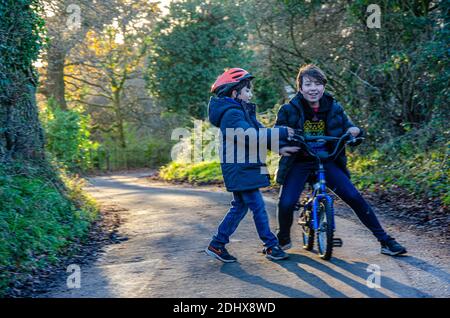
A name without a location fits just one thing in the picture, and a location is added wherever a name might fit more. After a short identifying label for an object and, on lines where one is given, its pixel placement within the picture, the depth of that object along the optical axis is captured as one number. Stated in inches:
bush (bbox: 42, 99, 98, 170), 831.1
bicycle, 234.1
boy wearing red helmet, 237.5
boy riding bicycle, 247.3
